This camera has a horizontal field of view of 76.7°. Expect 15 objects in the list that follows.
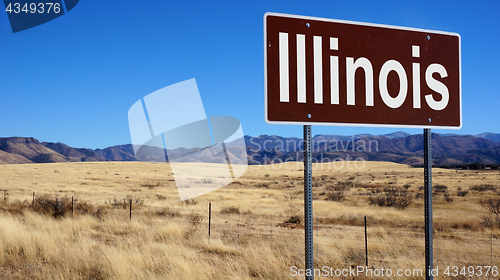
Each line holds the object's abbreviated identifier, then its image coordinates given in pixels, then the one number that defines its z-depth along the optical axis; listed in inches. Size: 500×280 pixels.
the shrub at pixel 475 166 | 3395.7
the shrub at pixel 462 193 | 1050.0
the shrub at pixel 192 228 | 441.4
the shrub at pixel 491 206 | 617.8
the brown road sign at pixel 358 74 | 116.6
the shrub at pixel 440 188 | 1169.2
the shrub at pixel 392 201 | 798.1
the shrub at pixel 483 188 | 1184.2
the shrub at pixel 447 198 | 893.2
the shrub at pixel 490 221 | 539.2
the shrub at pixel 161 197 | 981.2
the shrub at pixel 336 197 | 948.6
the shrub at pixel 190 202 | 885.2
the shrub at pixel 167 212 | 660.2
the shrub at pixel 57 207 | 568.4
